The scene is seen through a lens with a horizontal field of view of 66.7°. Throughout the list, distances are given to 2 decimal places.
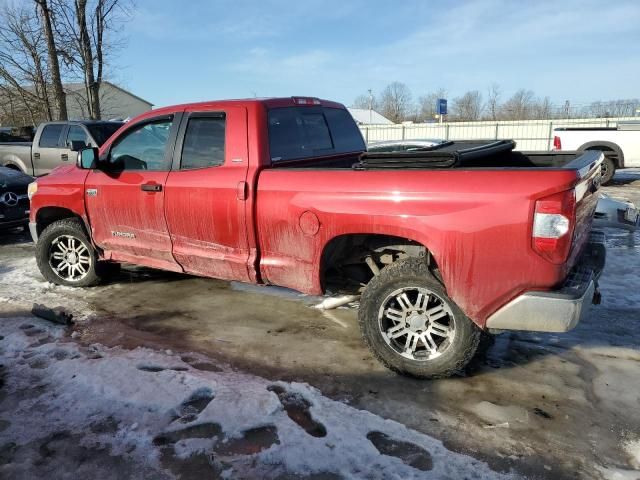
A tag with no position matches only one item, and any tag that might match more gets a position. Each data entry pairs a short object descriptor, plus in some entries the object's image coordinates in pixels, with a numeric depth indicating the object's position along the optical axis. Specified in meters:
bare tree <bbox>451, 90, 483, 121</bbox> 74.50
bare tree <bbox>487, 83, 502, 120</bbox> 69.88
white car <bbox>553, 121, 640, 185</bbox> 14.02
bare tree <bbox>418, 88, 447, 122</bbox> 79.97
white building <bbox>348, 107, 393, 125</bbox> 57.41
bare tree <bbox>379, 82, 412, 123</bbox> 84.88
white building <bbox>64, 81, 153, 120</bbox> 61.05
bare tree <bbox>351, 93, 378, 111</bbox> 81.70
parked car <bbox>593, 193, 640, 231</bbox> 5.33
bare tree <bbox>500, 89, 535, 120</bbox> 51.90
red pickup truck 2.79
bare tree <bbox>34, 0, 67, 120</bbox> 15.29
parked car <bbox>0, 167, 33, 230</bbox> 7.68
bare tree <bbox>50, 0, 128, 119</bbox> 16.28
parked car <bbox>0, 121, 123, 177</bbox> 9.61
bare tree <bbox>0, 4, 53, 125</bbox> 18.16
